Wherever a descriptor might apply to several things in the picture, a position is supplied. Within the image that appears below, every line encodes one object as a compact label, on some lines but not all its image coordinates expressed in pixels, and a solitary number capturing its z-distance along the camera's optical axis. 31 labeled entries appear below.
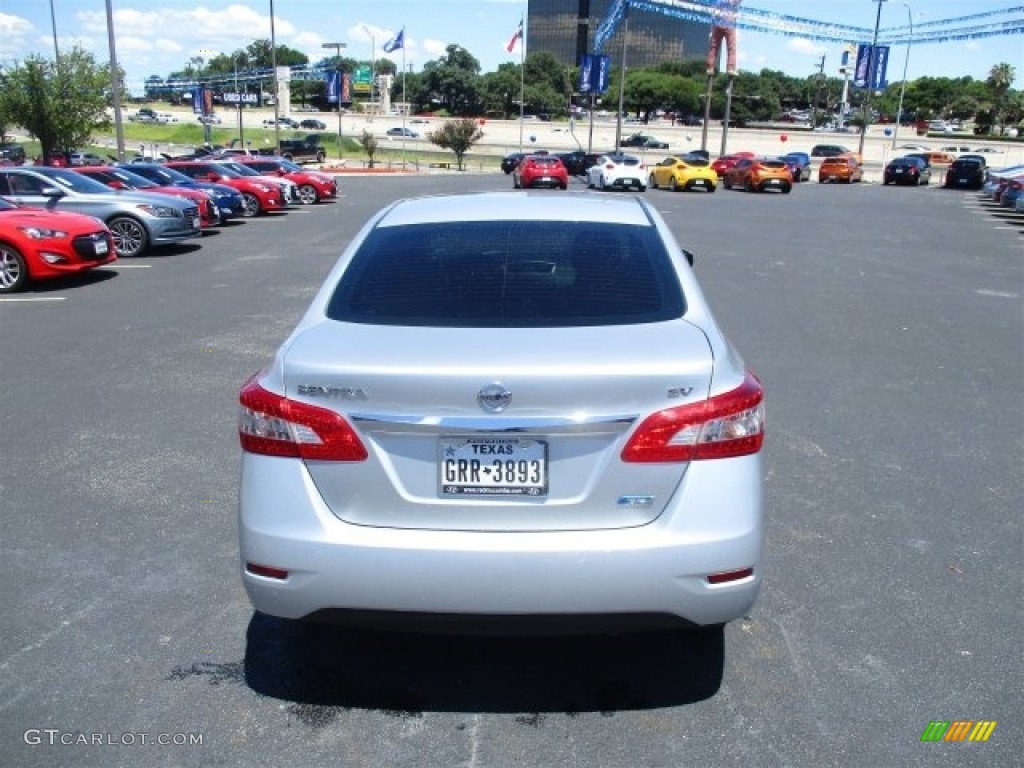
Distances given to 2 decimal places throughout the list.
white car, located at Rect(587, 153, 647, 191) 35.47
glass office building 156.62
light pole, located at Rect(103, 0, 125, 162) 27.73
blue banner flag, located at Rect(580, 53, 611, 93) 62.03
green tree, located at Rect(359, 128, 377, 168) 57.03
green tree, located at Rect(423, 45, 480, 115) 140.88
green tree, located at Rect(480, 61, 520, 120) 136.50
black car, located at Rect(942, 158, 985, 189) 43.66
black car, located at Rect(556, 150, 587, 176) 51.31
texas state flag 67.50
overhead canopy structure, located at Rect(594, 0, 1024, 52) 59.47
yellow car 37.81
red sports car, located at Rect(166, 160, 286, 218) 23.92
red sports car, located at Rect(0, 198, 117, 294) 11.52
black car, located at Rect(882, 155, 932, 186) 47.56
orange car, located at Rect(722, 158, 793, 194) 38.34
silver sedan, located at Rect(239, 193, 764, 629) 2.74
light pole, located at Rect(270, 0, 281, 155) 49.88
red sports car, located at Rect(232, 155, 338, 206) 28.72
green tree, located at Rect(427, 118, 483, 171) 62.06
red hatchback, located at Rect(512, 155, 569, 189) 35.31
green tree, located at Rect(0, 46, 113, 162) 33.38
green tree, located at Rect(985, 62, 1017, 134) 110.12
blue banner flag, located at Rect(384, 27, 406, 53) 66.62
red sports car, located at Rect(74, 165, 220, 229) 17.36
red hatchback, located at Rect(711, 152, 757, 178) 48.63
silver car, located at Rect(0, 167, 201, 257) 14.61
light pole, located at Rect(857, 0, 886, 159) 59.66
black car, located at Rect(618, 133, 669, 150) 83.90
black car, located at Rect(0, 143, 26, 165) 46.71
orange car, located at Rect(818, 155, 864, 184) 48.25
